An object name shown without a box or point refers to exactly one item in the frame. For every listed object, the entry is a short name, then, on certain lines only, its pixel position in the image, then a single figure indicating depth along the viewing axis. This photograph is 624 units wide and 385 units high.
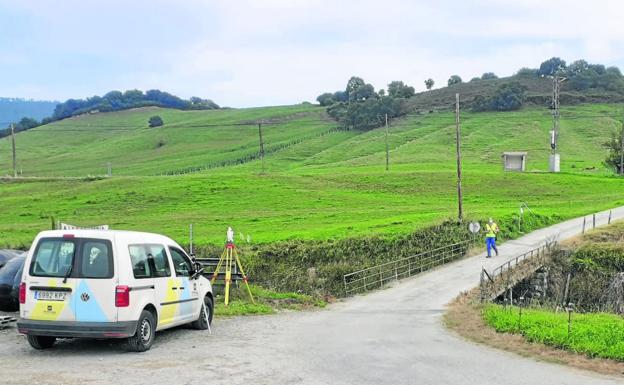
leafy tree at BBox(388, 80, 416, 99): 166.70
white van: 12.06
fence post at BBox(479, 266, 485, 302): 21.67
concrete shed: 72.44
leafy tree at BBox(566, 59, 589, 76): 170.71
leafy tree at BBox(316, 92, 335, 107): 186.88
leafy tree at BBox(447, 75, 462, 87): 196.00
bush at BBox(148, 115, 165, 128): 173.75
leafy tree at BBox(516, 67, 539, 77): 182.62
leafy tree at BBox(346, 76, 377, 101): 166.10
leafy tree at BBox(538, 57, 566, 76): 190.00
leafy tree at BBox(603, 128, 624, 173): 74.75
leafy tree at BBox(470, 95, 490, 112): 139.50
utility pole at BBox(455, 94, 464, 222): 37.03
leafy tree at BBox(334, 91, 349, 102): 192.38
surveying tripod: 19.44
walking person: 32.34
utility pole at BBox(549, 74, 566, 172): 71.38
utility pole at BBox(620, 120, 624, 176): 70.62
